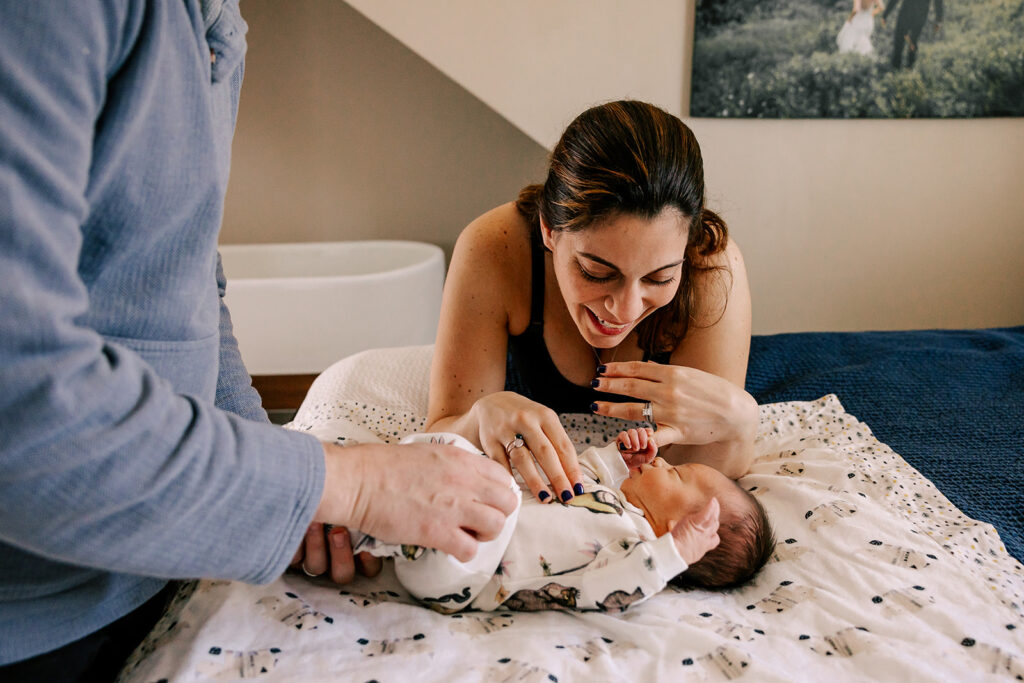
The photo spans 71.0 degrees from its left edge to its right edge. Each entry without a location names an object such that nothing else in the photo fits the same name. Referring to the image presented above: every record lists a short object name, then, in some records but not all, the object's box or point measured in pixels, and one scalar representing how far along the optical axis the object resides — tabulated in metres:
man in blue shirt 0.49
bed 0.91
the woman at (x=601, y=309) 1.23
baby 1.02
